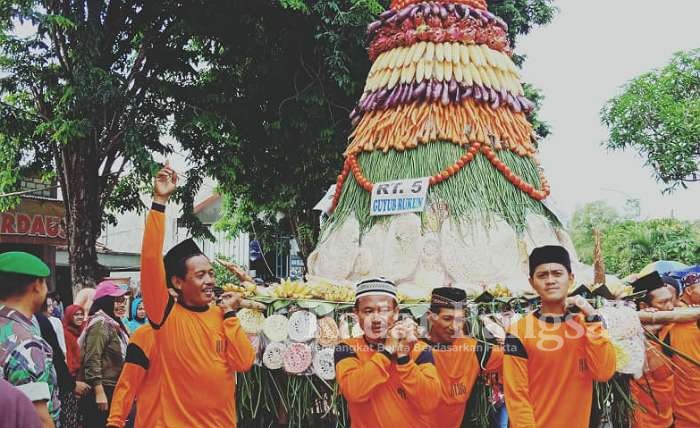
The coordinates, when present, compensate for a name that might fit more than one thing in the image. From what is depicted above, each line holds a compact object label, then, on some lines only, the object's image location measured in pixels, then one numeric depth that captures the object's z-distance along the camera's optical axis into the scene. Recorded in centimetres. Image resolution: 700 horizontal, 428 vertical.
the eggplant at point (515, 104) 649
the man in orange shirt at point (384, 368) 337
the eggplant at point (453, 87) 629
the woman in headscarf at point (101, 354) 556
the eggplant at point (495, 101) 636
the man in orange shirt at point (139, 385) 370
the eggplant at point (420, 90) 633
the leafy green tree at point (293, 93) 1093
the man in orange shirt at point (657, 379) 485
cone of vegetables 584
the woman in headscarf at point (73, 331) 584
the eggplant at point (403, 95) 640
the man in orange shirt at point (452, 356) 385
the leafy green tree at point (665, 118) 1719
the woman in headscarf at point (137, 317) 759
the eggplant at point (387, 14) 685
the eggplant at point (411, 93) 638
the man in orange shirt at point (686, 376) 488
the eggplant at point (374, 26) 698
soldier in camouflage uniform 298
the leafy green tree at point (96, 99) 1041
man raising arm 367
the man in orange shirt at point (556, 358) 334
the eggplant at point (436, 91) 629
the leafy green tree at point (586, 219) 3120
